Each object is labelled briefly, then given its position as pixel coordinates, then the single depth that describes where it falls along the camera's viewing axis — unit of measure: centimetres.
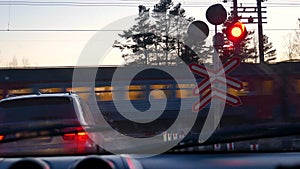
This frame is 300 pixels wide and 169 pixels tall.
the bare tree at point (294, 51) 3192
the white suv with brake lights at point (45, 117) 337
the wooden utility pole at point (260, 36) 2760
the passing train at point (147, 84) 1502
